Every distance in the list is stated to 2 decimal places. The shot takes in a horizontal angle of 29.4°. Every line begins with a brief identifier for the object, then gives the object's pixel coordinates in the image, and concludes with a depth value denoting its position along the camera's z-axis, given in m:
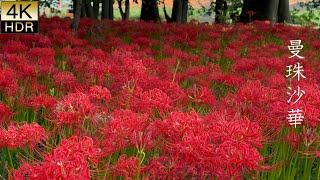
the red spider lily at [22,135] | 2.87
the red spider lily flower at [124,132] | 2.80
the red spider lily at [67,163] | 2.14
